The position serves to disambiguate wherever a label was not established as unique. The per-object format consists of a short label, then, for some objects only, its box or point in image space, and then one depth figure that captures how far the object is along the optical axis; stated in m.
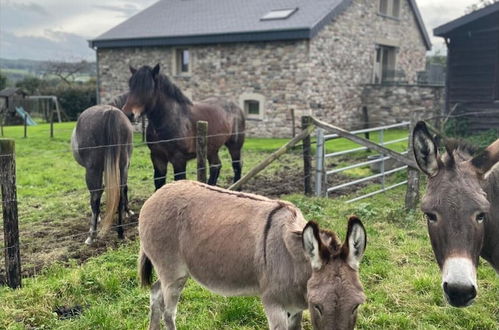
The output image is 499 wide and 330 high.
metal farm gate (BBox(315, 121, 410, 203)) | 7.23
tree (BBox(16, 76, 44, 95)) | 30.47
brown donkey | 2.17
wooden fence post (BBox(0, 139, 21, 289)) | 4.11
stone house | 15.59
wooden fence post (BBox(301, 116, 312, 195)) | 7.30
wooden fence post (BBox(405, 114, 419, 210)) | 6.59
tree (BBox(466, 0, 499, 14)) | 40.00
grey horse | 5.51
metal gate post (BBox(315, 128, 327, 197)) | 7.22
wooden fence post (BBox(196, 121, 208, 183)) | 5.91
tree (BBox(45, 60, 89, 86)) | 36.97
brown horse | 6.72
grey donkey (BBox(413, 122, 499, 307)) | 2.32
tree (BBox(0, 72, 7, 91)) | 29.64
